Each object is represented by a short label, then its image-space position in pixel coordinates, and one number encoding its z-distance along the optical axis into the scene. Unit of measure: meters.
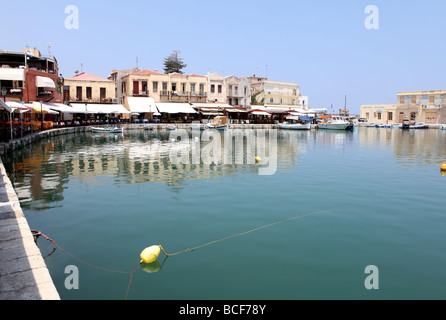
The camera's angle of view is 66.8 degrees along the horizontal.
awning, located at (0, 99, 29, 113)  22.56
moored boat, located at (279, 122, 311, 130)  56.69
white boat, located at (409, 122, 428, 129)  69.81
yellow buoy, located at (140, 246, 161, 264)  6.09
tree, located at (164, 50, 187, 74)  73.19
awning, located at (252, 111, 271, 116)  59.31
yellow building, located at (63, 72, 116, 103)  48.84
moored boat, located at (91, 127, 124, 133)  39.38
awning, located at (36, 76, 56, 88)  35.84
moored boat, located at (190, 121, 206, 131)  49.16
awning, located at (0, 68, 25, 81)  32.41
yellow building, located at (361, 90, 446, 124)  73.69
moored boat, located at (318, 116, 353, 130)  56.91
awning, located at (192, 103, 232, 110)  54.75
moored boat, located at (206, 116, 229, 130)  46.88
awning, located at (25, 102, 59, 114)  28.51
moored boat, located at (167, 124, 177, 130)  46.47
